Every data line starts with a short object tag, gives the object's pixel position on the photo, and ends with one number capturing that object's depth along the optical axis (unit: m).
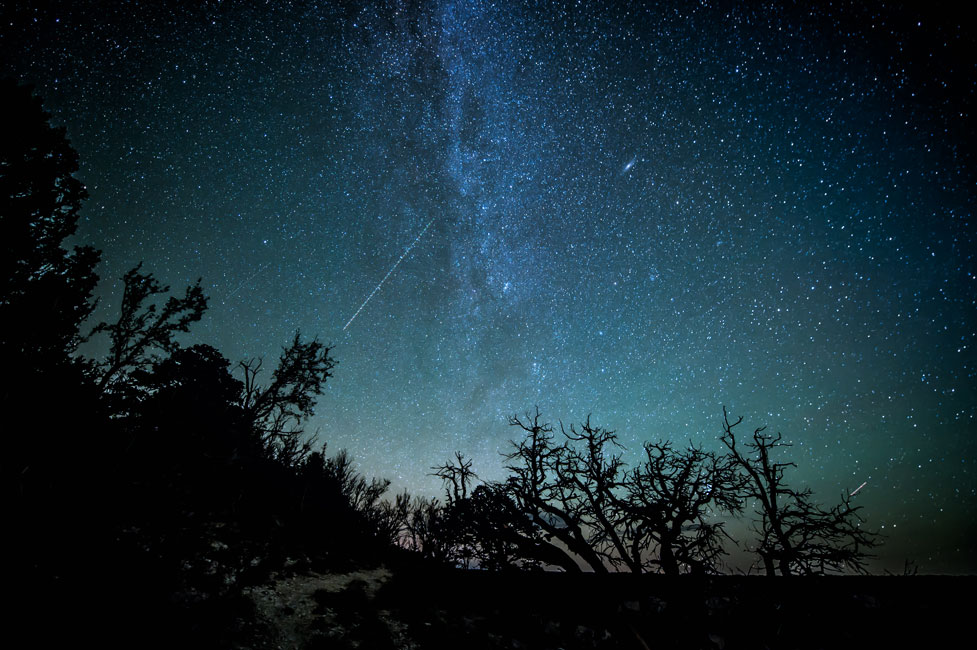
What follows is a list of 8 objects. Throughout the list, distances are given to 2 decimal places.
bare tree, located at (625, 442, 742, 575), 10.28
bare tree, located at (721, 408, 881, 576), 9.59
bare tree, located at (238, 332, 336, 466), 24.88
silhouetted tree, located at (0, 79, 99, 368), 12.57
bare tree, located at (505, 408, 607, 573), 11.06
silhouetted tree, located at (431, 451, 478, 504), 14.55
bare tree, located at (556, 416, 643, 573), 10.48
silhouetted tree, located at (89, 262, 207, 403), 17.97
